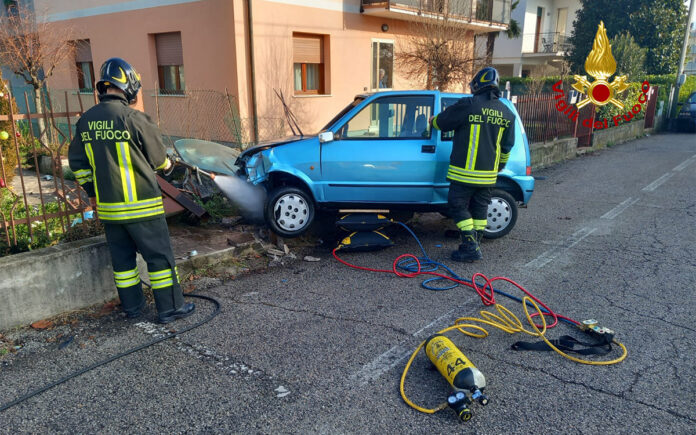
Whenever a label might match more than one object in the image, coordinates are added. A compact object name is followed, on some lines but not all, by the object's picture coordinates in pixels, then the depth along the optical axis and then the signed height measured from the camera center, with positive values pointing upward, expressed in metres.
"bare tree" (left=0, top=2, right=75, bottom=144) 12.38 +1.20
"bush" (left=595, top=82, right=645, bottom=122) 16.28 -0.41
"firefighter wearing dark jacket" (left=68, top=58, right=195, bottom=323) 3.83 -0.70
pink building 12.30 +1.21
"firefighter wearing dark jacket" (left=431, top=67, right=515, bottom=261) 5.41 -0.60
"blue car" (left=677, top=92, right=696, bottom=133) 20.67 -0.90
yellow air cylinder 2.94 -1.70
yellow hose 3.50 -1.84
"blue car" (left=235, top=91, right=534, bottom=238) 5.94 -0.83
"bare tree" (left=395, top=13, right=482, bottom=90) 14.59 +1.16
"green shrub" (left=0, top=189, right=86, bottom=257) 4.19 -1.28
